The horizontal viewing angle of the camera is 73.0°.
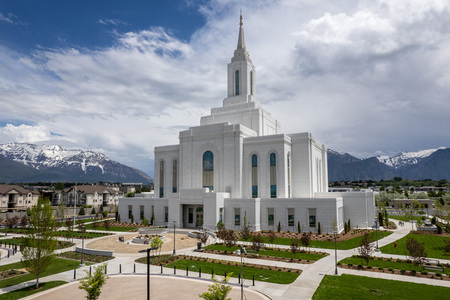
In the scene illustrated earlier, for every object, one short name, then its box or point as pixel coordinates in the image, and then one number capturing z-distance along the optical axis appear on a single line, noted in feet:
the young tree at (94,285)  58.26
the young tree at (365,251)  89.51
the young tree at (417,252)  86.12
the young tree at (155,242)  98.60
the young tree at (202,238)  120.47
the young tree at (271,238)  116.67
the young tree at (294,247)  103.09
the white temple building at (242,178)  159.74
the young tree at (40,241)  76.28
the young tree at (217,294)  50.62
